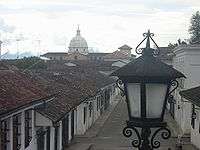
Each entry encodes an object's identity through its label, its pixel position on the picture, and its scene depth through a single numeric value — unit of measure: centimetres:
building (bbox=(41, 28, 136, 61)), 13950
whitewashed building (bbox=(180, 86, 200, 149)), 2421
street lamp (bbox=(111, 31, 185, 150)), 530
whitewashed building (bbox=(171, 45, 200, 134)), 3102
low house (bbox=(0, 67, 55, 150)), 1117
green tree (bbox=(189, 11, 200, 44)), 7075
